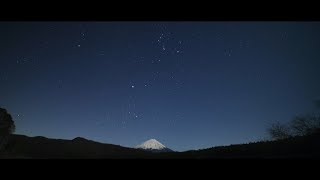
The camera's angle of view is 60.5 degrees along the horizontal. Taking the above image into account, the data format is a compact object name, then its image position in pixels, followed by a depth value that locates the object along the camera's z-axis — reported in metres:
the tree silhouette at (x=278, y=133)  27.92
